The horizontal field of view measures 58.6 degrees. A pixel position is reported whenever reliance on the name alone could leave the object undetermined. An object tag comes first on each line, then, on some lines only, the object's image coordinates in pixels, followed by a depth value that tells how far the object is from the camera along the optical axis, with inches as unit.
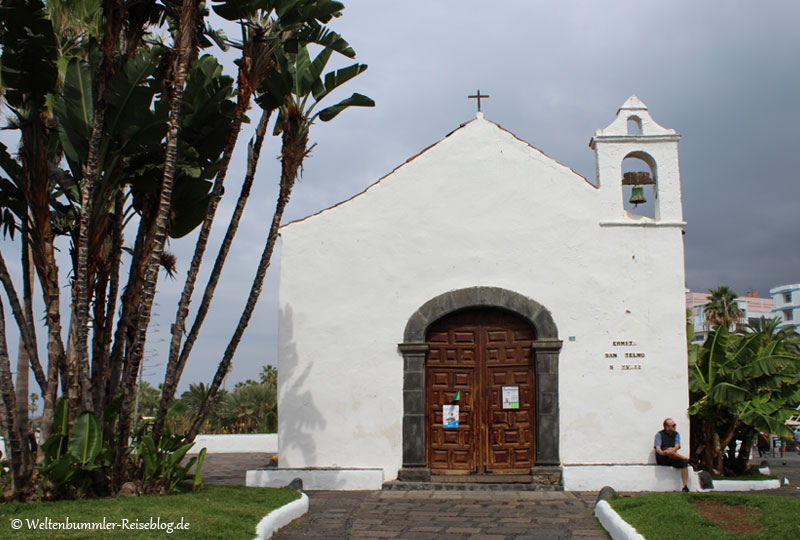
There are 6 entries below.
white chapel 404.2
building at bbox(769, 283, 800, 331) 2696.9
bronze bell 434.6
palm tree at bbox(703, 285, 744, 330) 1492.4
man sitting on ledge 381.7
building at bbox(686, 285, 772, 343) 2687.0
